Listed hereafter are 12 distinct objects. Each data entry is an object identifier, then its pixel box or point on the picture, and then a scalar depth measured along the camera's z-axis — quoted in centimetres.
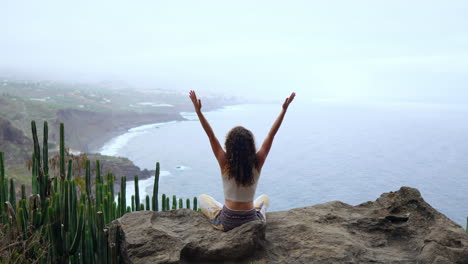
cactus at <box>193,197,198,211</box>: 490
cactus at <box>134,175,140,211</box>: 447
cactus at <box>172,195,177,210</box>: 475
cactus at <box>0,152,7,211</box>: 402
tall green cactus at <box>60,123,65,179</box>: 403
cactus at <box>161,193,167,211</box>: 462
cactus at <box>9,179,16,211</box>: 411
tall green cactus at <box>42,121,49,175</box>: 409
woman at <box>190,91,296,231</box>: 374
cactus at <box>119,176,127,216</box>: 415
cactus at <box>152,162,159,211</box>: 441
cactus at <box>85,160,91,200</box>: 412
